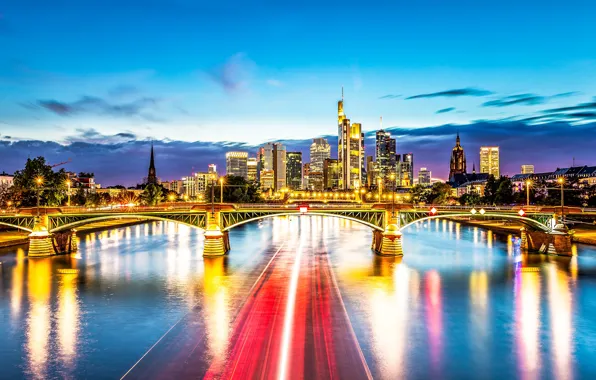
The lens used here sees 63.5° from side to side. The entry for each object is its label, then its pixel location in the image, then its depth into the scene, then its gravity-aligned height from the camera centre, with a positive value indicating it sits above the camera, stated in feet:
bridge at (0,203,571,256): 249.75 -11.92
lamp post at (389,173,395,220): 252.42 -7.89
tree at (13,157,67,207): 357.41 +10.23
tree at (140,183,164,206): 569.88 +1.87
